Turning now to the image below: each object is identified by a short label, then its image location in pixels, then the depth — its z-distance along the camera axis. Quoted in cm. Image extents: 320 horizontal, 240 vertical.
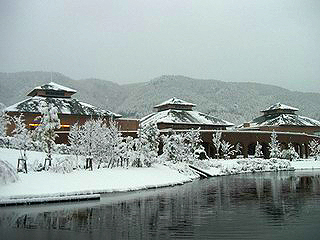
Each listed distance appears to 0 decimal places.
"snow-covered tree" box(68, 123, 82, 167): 3503
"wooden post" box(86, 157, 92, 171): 2810
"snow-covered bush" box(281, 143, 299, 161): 5679
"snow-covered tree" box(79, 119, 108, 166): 3197
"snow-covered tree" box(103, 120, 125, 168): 3212
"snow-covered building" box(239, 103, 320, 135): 6988
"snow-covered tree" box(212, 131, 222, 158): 5344
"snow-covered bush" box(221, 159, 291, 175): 4438
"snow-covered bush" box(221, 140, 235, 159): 5419
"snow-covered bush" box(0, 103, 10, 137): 4809
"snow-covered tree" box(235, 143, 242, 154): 5700
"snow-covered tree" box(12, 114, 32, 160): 3048
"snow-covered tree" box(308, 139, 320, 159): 6374
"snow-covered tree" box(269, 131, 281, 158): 5491
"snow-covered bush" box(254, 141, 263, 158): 5691
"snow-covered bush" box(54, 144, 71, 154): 3959
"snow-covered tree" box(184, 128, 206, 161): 4303
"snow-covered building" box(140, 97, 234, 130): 5906
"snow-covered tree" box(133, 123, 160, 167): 3325
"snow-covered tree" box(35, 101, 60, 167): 2820
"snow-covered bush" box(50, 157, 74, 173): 2497
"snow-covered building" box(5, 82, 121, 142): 5272
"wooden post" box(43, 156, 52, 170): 2550
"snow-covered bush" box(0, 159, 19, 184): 2056
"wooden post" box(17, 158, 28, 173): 2366
